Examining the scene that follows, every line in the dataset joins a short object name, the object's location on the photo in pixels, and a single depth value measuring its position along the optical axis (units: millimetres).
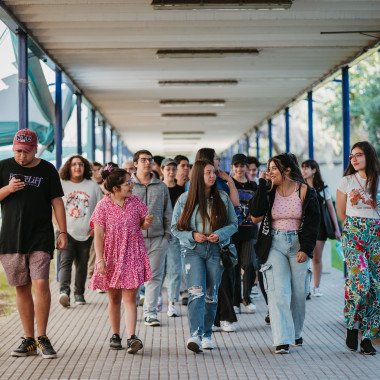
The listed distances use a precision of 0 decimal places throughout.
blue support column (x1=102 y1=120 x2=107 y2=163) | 21344
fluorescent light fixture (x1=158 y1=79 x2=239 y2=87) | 14656
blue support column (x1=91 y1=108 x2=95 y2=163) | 17794
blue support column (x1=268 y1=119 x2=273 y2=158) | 21969
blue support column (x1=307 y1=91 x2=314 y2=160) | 14492
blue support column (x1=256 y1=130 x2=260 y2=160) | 24616
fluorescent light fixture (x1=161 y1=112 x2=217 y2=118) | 20859
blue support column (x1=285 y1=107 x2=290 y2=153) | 17852
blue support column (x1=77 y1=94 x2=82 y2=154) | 14879
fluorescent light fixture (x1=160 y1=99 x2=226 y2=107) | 17953
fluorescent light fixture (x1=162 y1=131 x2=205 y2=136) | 26878
